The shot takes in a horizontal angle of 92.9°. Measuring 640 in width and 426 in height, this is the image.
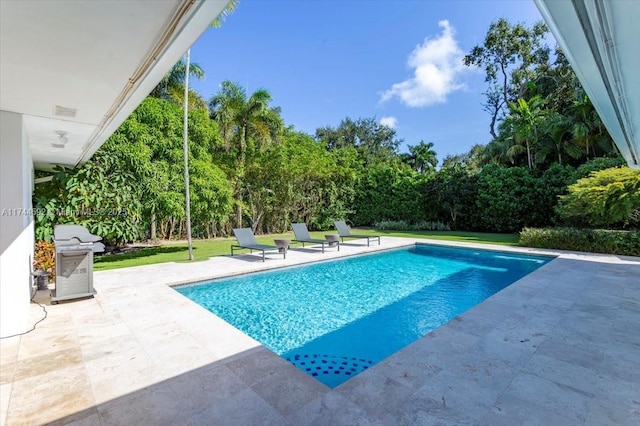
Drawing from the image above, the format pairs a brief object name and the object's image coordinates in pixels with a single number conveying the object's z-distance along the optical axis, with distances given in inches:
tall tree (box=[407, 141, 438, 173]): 1239.5
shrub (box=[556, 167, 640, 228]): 400.8
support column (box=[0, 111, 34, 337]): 155.7
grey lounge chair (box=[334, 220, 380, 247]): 529.4
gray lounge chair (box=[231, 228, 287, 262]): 383.2
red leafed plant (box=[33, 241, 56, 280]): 262.7
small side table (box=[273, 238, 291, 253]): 386.0
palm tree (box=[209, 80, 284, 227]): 621.0
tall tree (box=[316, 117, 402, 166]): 1379.2
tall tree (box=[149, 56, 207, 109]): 523.5
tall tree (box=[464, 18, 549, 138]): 968.9
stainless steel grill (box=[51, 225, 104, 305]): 204.2
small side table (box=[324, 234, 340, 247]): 457.1
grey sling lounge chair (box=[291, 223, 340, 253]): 474.9
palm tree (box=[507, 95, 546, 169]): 719.7
